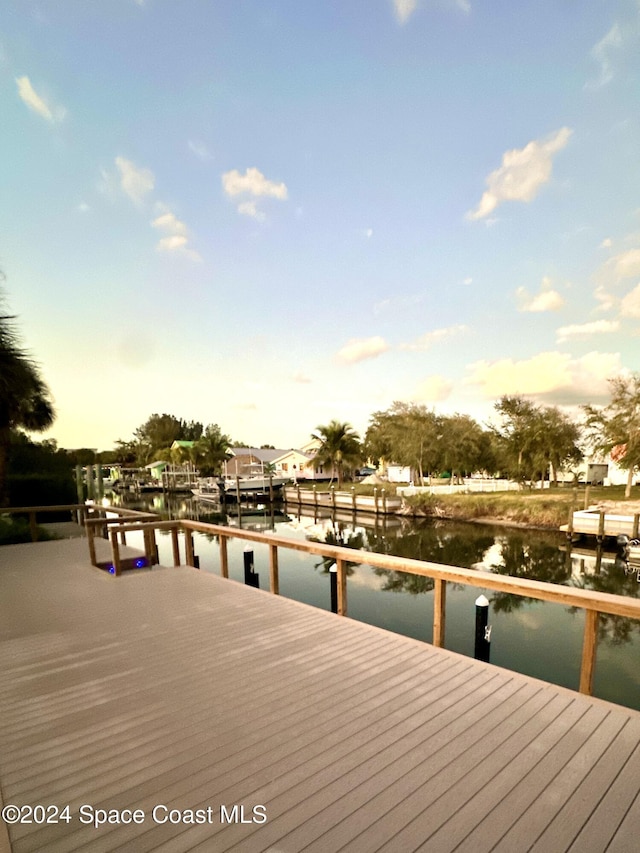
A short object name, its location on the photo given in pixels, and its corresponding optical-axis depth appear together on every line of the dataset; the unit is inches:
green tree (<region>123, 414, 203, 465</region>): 3714.3
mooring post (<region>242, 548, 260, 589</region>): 333.7
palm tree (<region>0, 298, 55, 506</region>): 480.7
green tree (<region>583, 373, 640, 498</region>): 918.4
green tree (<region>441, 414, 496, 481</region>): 1339.8
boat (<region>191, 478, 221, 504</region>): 1593.3
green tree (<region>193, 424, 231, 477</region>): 2315.5
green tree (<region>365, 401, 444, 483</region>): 1364.4
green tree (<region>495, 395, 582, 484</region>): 1190.9
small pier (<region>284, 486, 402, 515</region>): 1107.3
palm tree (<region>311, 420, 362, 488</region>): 1656.0
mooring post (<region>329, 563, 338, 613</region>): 293.6
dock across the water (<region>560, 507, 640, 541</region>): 669.3
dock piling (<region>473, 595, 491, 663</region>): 193.2
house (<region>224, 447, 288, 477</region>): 2194.9
